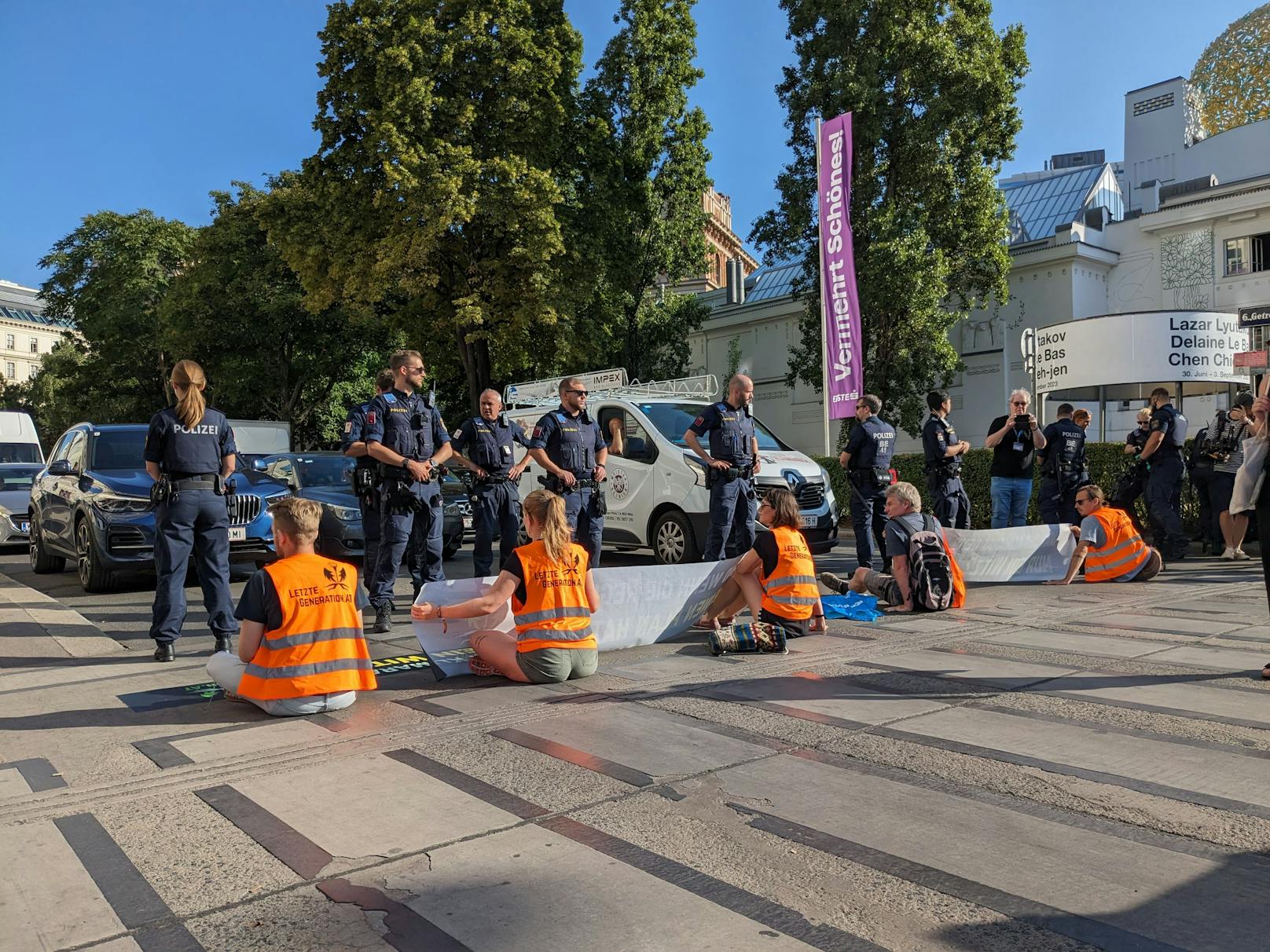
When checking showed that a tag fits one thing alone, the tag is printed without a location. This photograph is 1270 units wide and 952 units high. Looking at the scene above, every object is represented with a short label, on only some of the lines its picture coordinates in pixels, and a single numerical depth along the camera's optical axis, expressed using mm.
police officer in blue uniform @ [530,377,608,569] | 8969
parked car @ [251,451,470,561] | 11977
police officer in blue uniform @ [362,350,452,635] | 7840
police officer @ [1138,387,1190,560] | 12180
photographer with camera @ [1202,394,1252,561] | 11922
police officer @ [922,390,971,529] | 11195
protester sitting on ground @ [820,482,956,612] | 8492
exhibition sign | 15930
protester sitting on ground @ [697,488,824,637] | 7180
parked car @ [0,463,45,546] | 16578
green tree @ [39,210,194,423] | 41906
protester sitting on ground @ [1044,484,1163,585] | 10250
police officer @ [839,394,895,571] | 10539
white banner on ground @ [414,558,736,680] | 6164
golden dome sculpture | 29109
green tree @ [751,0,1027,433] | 25172
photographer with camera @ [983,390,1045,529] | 11578
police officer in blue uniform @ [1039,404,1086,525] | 12273
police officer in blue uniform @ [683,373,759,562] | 9227
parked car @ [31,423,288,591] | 10258
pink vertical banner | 17734
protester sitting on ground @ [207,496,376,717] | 5016
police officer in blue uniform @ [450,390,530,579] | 8883
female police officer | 6723
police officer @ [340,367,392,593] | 7875
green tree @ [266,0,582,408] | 24172
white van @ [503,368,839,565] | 11344
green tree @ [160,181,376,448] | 34750
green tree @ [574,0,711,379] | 27141
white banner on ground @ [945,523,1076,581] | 10062
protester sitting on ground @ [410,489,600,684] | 5770
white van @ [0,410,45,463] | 23016
